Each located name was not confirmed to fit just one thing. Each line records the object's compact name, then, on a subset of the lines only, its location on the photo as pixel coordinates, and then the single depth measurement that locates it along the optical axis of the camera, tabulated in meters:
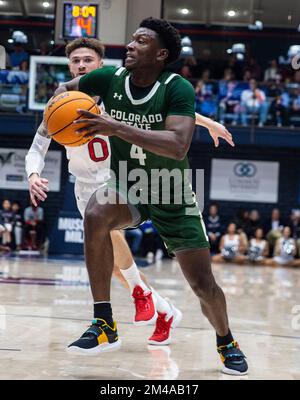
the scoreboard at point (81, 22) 13.03
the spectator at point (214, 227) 17.39
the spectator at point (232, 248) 16.52
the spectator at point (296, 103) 17.34
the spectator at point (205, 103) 17.19
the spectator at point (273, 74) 19.48
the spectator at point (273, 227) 17.14
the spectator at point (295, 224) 17.38
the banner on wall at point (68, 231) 15.67
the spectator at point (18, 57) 17.33
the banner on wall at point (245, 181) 19.19
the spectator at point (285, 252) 16.42
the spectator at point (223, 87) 17.47
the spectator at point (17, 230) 17.02
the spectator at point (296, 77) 18.36
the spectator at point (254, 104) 17.34
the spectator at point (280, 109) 17.34
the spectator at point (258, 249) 16.44
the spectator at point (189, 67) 18.52
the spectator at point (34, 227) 17.05
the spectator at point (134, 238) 16.77
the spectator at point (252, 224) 17.55
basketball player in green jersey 4.03
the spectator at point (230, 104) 17.36
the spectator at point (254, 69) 19.67
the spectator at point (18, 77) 16.98
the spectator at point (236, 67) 19.59
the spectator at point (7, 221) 16.62
